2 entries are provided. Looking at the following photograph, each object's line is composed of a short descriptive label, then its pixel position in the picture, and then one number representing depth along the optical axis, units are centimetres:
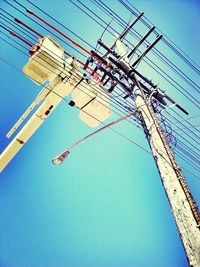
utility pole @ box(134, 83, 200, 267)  265
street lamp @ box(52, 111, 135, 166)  452
